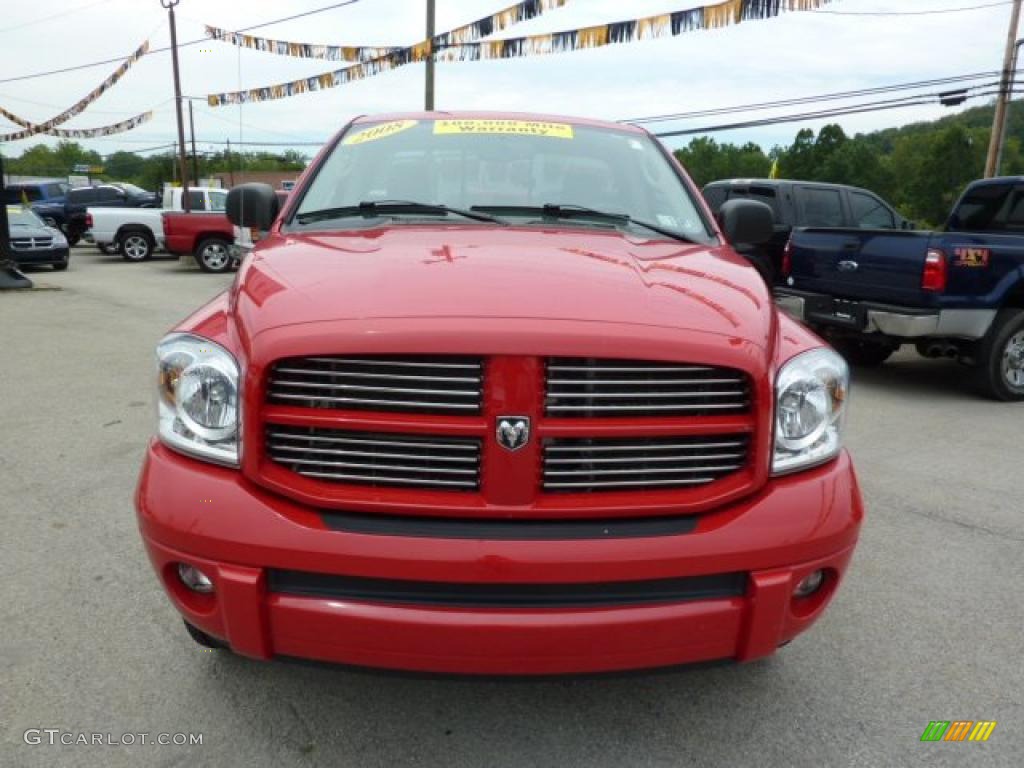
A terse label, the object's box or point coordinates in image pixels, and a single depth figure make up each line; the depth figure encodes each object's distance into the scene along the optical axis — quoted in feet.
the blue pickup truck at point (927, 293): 20.98
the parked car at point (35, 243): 54.39
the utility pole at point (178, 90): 91.30
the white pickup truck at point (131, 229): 65.26
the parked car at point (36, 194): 86.38
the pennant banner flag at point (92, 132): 105.09
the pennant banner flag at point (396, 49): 48.83
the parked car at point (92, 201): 81.10
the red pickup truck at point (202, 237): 57.52
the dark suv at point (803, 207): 36.73
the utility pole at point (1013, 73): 75.82
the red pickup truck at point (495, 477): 5.91
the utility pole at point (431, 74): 63.68
